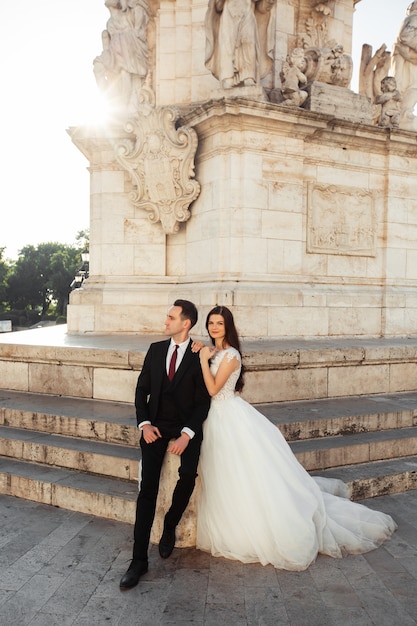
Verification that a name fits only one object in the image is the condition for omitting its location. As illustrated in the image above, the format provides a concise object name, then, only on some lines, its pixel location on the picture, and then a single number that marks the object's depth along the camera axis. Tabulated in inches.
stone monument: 325.7
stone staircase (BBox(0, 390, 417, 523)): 187.2
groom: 149.3
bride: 146.9
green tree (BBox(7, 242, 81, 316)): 2610.7
